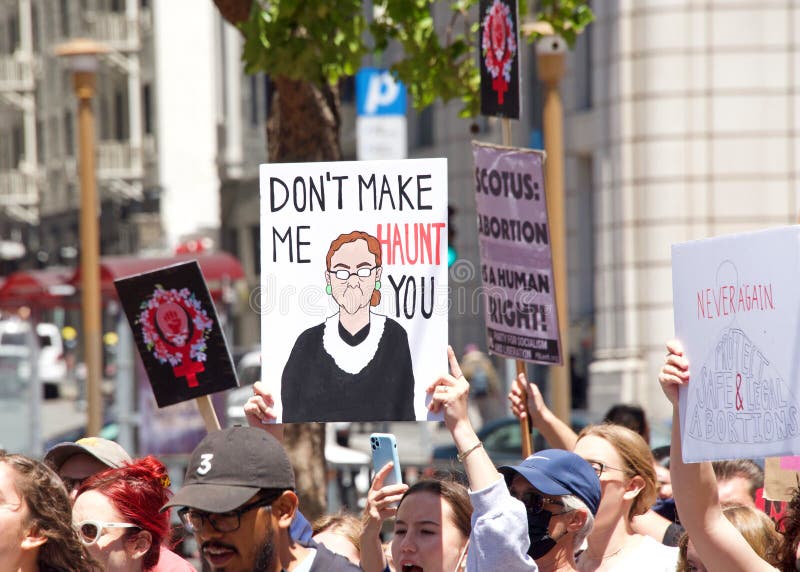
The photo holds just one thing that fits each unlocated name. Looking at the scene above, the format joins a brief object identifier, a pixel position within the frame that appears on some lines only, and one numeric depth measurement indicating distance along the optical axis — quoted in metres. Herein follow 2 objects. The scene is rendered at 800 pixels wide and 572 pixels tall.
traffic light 25.81
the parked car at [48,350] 75.24
